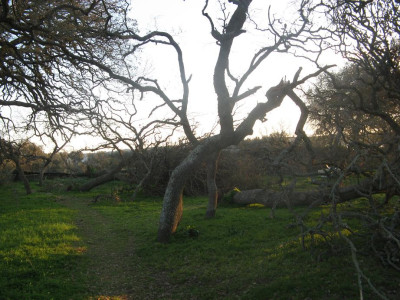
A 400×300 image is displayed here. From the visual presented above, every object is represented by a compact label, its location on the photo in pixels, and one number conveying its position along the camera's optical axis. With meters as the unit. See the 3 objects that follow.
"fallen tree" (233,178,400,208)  7.93
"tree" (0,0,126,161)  8.90
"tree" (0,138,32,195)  10.44
